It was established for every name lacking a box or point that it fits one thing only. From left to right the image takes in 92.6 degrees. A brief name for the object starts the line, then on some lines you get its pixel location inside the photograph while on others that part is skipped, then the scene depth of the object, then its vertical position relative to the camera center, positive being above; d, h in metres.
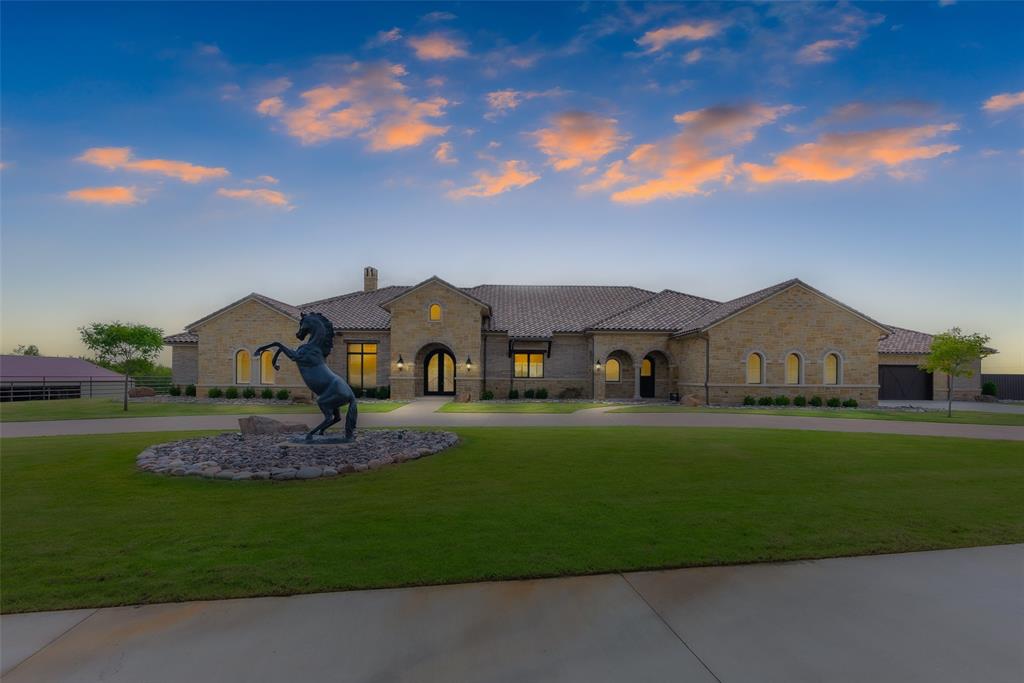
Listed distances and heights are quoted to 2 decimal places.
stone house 26.67 +0.21
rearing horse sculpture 10.73 -0.41
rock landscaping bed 8.31 -1.98
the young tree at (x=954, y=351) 22.12 -0.08
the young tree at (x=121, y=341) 24.66 +0.77
